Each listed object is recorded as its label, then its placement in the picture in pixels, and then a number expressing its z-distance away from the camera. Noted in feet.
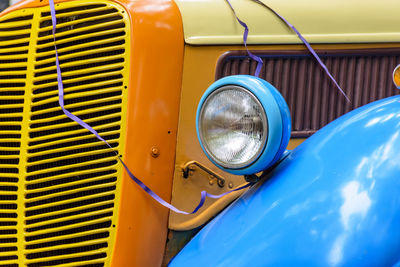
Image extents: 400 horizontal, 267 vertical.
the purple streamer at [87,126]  8.26
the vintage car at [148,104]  8.47
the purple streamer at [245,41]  8.68
